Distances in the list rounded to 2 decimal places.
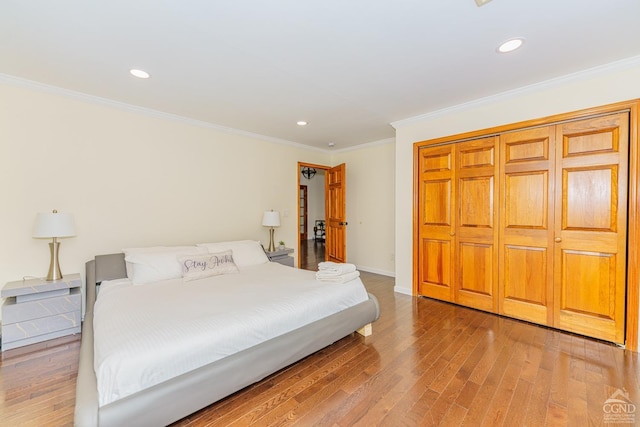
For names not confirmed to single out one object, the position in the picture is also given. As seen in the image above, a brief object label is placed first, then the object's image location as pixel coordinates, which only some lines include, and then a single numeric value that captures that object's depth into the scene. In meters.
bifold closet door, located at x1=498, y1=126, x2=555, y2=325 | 2.85
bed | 1.42
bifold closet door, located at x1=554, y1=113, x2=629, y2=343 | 2.49
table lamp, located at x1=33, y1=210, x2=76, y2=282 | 2.61
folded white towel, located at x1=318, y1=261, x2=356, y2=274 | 2.72
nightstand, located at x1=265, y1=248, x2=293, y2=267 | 4.35
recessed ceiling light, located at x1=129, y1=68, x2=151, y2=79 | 2.54
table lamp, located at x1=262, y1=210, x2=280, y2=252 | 4.47
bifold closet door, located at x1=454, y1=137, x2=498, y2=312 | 3.23
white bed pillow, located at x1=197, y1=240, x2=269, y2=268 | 3.53
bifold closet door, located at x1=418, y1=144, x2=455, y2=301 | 3.59
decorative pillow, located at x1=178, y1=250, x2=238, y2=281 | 2.90
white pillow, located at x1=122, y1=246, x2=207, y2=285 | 2.80
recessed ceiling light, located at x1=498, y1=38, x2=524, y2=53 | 2.13
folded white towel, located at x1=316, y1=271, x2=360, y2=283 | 2.67
